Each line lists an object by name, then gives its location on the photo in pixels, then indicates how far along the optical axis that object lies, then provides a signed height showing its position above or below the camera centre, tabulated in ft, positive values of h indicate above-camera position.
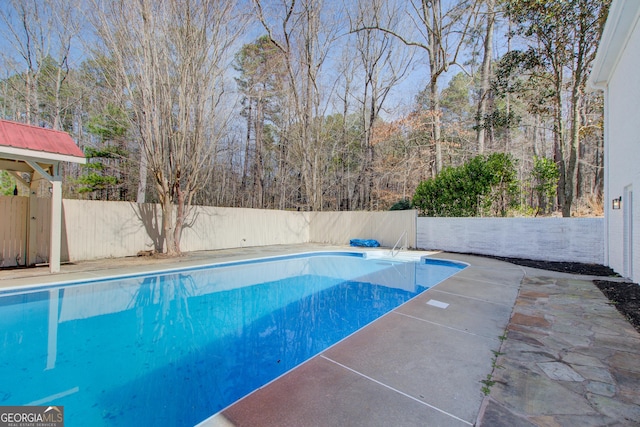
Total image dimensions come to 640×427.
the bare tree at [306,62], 42.50 +23.34
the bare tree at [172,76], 23.94 +11.97
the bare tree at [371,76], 48.19 +23.90
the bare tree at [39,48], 34.01 +20.11
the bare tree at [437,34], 39.45 +25.37
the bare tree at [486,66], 39.47 +20.91
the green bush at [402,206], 37.06 +1.01
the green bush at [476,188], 28.63 +2.70
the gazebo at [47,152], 17.30 +3.84
